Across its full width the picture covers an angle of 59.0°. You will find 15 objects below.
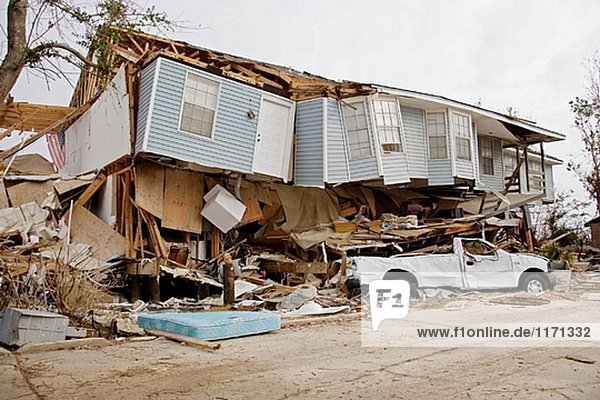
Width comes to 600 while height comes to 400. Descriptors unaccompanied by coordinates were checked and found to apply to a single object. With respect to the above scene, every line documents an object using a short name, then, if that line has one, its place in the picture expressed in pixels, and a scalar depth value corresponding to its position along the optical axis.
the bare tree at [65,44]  5.83
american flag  21.06
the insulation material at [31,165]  15.93
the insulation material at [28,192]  14.09
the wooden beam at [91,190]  14.52
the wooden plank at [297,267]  14.85
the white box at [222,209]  15.09
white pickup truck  12.70
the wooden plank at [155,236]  14.28
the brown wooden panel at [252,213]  16.05
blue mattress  8.11
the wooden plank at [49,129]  14.99
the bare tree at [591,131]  33.75
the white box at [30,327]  7.68
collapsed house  14.34
